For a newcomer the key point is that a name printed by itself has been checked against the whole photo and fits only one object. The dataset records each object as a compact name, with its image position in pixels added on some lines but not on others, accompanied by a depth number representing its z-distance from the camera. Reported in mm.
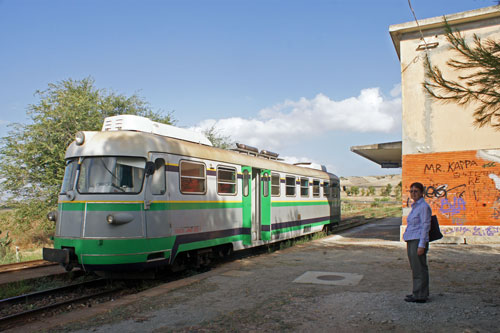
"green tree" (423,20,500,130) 5176
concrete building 13445
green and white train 7762
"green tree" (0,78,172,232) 17984
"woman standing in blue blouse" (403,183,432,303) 5914
